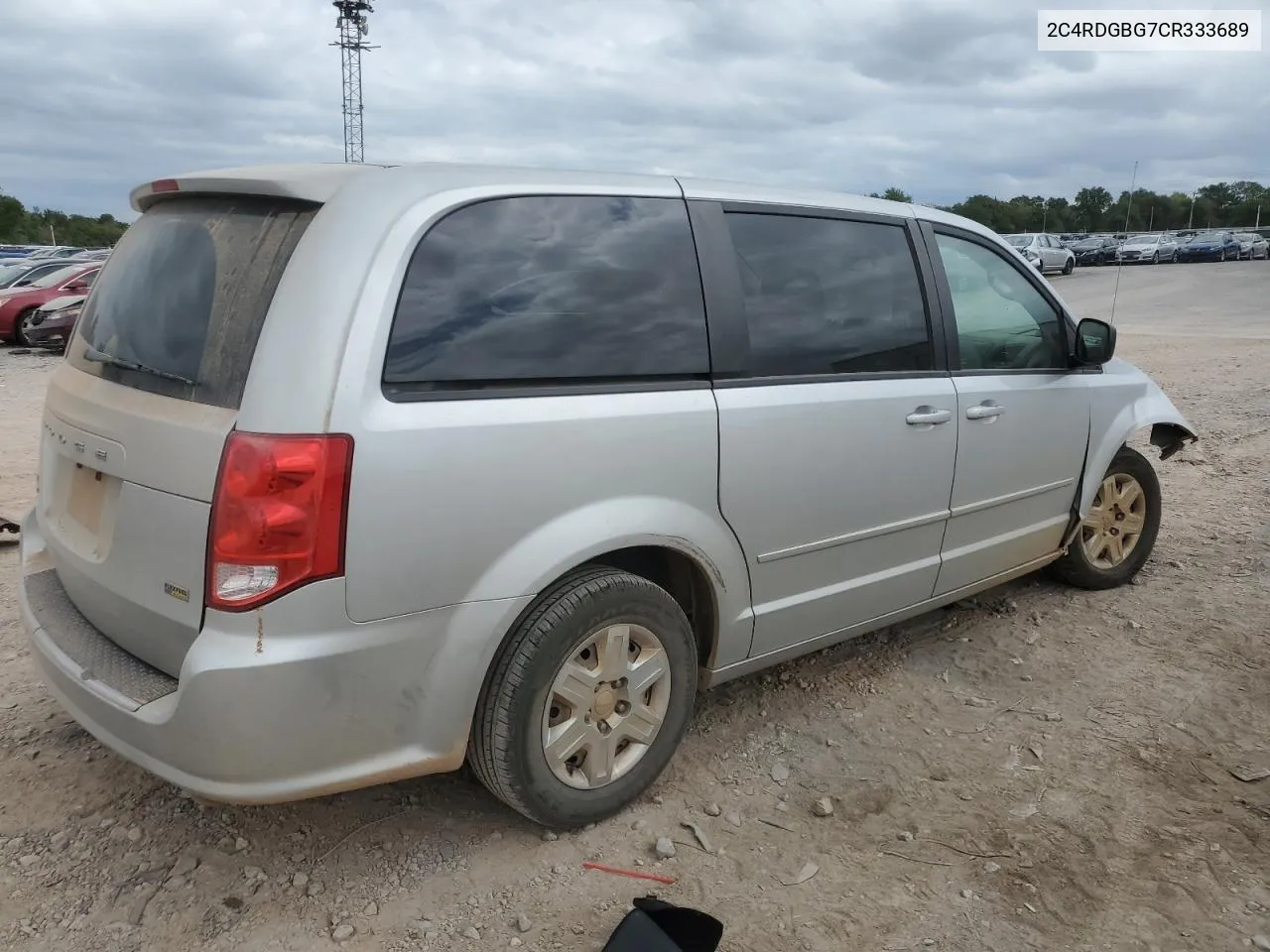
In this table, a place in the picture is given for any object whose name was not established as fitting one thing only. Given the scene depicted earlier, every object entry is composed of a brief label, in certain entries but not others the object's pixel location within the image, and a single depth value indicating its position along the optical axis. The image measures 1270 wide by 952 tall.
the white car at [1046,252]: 32.66
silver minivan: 2.19
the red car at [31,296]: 16.27
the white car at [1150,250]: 41.47
